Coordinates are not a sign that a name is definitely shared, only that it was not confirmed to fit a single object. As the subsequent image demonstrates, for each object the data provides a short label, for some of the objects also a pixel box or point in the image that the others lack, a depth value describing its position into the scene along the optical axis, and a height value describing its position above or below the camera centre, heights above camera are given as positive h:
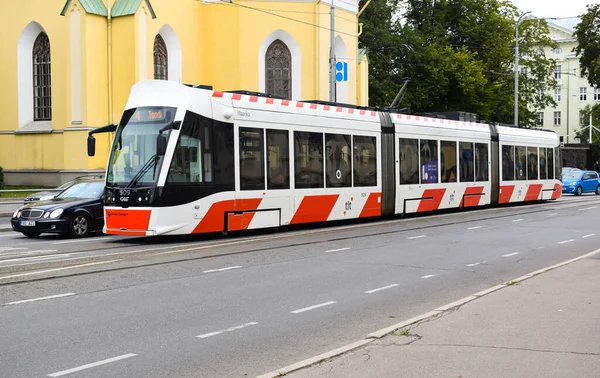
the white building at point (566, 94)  117.50 +10.14
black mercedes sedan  17.61 -1.11
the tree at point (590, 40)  48.44 +7.50
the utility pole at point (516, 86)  47.08 +4.64
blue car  44.00 -1.19
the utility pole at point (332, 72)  30.64 +3.66
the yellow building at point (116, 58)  36.41 +5.29
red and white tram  15.83 +0.03
